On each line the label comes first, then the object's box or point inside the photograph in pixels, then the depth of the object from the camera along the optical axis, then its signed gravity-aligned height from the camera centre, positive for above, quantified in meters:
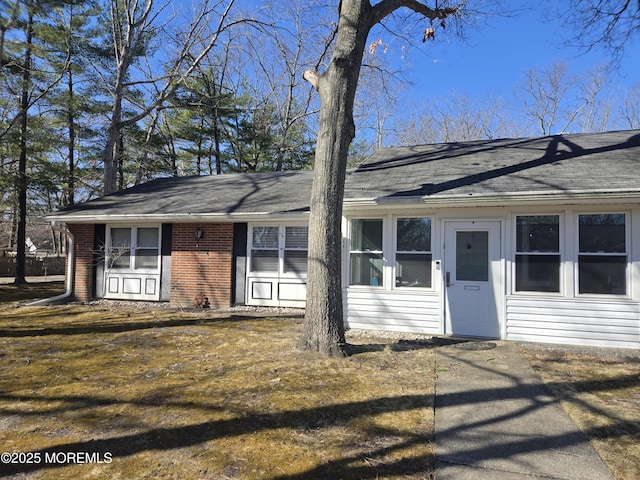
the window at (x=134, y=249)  10.86 +0.12
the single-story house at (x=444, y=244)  6.65 +0.26
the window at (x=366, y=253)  8.01 +0.07
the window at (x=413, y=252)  7.68 +0.10
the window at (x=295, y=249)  9.77 +0.16
